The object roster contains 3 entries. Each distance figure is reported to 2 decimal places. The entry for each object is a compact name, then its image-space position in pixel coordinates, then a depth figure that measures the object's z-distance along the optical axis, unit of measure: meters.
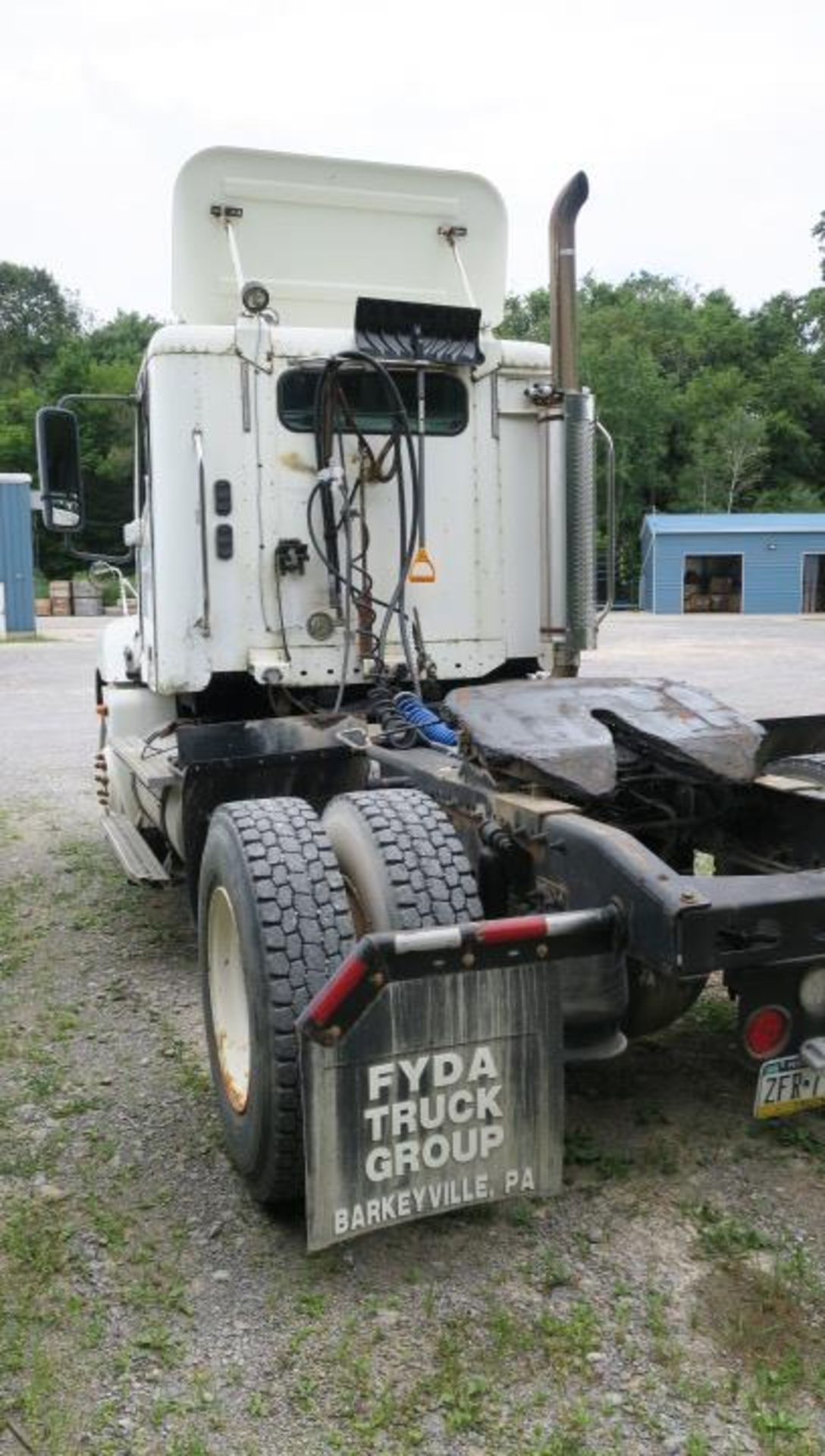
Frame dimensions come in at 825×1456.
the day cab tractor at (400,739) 2.72
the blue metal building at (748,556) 41.25
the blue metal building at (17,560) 29.19
